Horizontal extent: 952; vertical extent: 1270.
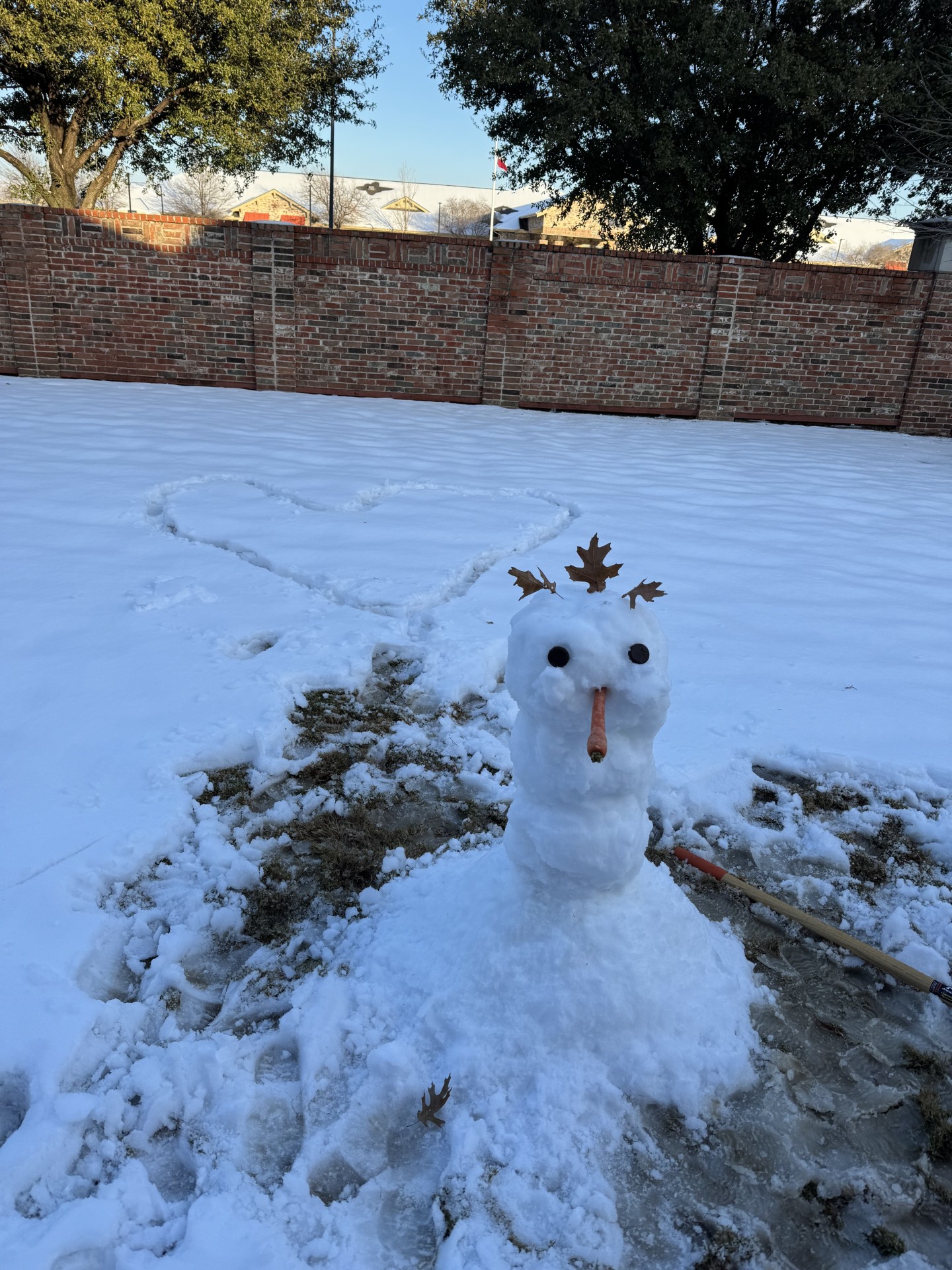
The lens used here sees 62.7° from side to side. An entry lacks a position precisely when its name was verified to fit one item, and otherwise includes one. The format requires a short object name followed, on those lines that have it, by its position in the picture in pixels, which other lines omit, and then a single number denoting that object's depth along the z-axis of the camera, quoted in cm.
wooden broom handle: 160
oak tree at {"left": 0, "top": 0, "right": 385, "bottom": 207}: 1065
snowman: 129
